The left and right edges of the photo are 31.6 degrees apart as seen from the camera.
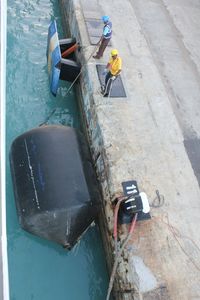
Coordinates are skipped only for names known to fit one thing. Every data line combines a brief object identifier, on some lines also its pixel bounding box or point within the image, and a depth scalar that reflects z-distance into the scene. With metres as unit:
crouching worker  7.57
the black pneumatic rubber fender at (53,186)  6.48
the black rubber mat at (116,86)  8.43
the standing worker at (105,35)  8.14
